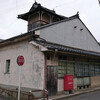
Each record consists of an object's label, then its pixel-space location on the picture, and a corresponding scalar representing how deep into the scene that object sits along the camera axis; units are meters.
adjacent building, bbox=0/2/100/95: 8.93
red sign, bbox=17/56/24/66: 6.66
